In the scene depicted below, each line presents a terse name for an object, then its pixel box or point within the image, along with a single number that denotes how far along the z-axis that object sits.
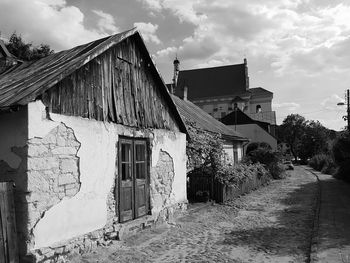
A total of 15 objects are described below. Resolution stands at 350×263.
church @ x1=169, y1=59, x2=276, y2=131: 69.69
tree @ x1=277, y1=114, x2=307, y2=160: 80.88
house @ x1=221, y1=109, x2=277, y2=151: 44.09
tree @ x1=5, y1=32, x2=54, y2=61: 23.17
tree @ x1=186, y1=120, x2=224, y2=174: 14.74
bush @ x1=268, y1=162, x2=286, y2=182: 27.53
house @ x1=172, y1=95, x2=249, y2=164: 20.64
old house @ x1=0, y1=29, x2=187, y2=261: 6.30
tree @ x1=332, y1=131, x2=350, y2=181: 21.06
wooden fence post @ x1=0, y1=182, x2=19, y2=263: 5.82
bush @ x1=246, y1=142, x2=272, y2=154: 39.17
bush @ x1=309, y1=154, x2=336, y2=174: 35.92
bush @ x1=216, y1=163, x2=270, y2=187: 14.78
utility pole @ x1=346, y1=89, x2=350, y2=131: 28.09
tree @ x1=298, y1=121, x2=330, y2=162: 73.94
